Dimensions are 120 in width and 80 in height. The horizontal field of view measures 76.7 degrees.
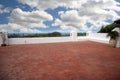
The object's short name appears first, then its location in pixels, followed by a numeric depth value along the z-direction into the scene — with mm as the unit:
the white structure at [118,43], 5937
